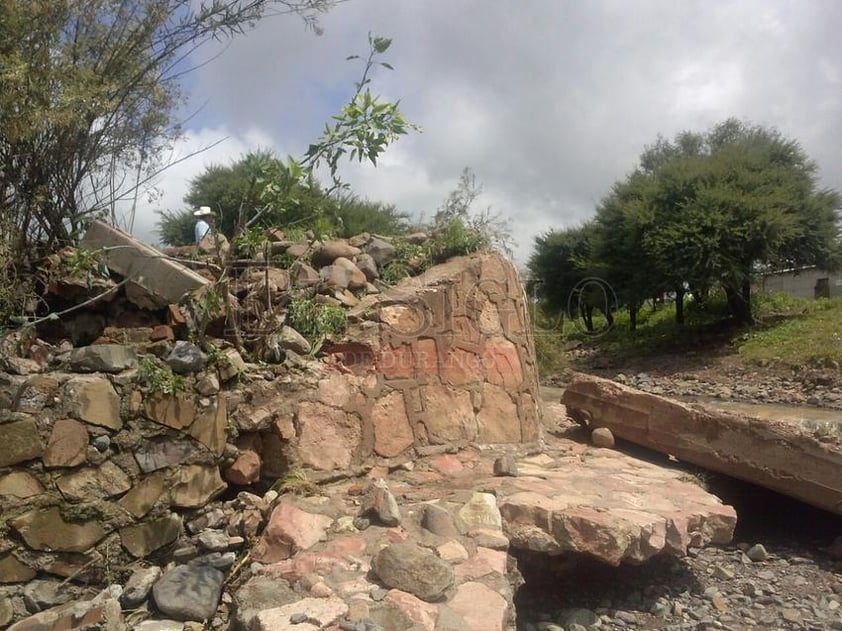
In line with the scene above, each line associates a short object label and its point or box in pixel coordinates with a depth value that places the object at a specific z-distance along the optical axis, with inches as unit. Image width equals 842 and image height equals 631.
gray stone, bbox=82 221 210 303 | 163.6
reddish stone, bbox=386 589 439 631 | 108.0
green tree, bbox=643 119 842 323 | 611.2
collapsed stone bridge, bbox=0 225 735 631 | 119.1
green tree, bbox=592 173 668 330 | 668.7
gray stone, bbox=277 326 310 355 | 160.1
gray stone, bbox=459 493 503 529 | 138.3
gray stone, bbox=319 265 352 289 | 187.3
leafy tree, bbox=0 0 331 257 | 164.2
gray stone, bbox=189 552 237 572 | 129.8
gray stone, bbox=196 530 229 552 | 133.3
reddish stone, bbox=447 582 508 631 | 109.5
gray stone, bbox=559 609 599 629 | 148.9
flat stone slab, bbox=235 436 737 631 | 113.7
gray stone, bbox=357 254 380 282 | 200.2
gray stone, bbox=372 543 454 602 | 114.8
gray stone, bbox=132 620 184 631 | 116.3
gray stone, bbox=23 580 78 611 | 119.7
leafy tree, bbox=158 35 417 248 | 162.2
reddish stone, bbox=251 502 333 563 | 125.8
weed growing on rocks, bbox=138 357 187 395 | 131.9
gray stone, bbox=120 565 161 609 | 122.6
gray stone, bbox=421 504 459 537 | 132.5
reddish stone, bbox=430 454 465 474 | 170.4
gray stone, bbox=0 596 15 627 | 117.3
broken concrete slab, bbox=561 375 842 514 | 197.0
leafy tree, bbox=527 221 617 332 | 798.2
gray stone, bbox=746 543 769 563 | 192.9
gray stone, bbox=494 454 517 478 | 167.6
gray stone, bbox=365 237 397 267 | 209.3
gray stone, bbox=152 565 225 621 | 119.3
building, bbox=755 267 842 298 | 884.0
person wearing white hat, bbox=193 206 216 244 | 205.3
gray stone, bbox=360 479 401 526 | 131.9
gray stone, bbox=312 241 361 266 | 201.9
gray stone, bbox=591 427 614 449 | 221.5
